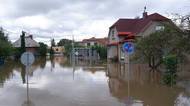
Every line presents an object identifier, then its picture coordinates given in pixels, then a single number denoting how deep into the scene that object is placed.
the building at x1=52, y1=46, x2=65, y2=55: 66.66
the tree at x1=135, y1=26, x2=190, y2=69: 15.02
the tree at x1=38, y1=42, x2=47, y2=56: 53.14
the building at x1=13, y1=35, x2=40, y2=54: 52.63
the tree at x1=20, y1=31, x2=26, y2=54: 38.89
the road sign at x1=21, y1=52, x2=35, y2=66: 8.86
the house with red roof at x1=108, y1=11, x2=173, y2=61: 25.15
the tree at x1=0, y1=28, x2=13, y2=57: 27.86
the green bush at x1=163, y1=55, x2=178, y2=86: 10.84
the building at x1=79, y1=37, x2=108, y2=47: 56.82
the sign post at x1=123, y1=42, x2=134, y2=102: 8.49
